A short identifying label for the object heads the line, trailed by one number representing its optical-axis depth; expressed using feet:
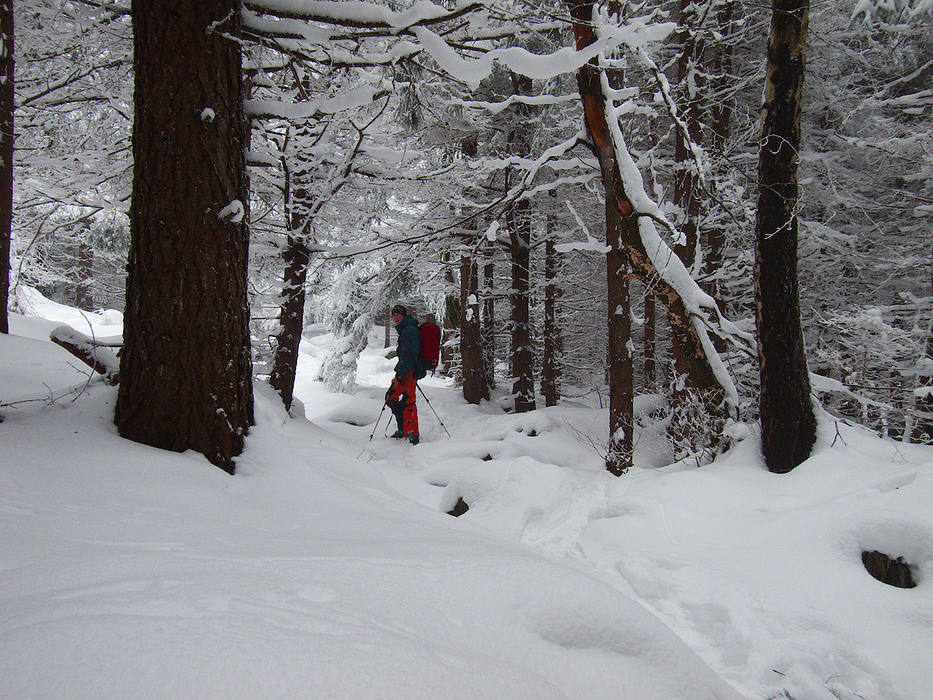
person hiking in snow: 25.13
